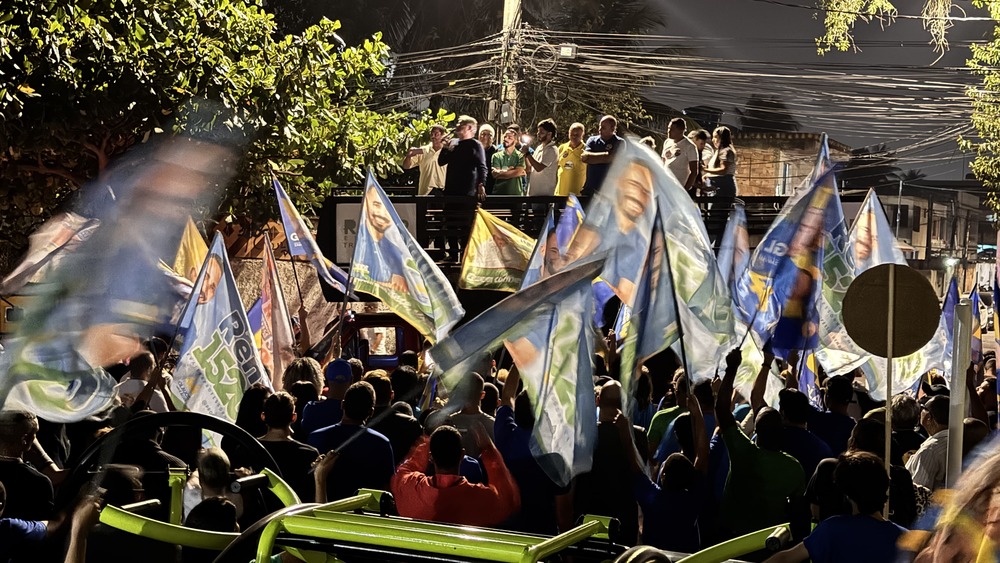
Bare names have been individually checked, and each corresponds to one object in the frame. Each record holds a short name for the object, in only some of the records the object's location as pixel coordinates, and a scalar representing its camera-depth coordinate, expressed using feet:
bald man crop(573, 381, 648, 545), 20.77
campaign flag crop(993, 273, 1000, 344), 25.76
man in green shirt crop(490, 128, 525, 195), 57.00
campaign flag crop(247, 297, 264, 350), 34.78
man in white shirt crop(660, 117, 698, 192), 52.01
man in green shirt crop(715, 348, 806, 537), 19.95
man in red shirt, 18.08
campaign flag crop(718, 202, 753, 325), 35.14
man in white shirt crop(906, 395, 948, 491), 22.35
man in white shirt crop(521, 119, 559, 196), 55.06
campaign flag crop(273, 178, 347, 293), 38.01
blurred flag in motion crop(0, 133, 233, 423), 18.95
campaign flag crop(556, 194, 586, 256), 40.22
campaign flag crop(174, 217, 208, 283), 36.09
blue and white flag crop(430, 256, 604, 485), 18.61
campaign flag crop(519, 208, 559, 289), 31.68
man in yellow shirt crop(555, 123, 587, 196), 53.88
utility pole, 84.33
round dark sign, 22.15
